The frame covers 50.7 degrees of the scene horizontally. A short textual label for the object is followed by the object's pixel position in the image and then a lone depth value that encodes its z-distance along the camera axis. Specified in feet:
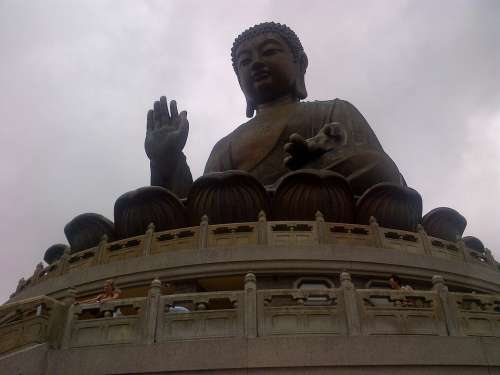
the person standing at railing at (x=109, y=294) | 20.20
